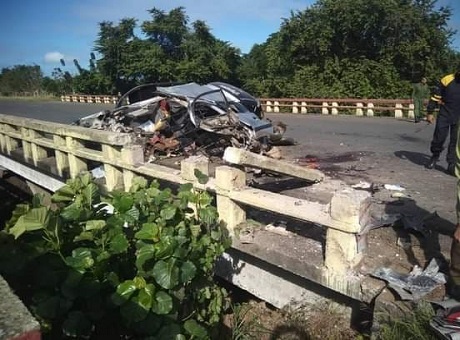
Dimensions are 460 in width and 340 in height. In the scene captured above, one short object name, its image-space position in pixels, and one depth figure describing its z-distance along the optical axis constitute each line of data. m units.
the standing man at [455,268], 2.72
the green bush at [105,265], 2.39
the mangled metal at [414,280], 2.73
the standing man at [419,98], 14.60
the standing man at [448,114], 6.15
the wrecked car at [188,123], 7.48
